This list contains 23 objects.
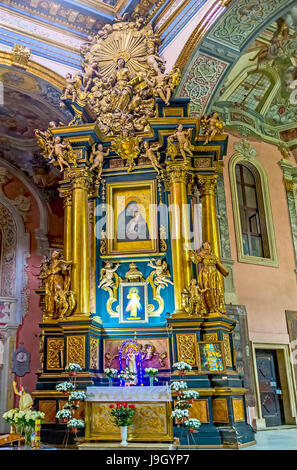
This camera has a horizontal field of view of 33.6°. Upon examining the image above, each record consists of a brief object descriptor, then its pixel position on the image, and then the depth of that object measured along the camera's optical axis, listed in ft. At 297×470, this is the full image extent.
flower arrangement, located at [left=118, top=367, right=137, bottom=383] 26.81
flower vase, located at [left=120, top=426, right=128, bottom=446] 23.19
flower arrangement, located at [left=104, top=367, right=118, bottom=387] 27.02
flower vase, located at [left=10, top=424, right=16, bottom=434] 22.64
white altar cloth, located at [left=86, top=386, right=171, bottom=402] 24.62
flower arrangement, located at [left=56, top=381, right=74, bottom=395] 24.99
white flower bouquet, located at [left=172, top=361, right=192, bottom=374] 25.25
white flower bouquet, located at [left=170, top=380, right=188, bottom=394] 23.76
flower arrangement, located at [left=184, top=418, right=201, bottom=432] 22.11
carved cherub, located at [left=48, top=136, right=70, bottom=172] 31.96
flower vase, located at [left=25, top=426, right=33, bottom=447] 19.66
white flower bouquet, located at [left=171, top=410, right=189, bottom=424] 22.44
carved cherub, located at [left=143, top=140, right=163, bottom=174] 31.99
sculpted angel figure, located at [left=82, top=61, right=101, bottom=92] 34.73
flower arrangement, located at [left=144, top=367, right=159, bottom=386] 26.58
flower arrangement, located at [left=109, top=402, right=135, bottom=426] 23.22
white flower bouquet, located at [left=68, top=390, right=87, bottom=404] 24.72
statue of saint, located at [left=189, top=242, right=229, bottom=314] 28.40
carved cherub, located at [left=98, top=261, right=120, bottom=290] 30.55
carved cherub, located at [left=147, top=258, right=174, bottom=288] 29.91
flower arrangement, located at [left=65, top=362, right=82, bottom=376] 26.08
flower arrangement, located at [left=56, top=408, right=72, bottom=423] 23.98
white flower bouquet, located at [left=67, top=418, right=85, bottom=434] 23.65
